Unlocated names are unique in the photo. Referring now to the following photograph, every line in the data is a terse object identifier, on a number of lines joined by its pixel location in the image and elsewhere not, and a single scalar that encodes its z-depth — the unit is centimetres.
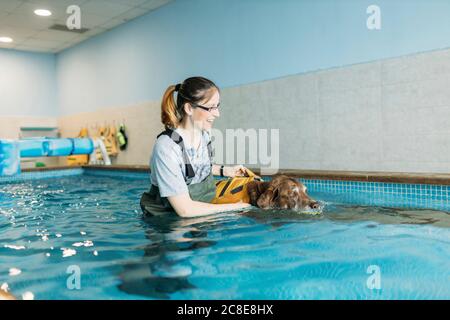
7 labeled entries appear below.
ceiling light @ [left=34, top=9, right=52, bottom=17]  870
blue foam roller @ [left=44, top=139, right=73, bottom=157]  801
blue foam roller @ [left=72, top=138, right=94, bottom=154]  851
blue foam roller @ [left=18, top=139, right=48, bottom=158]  765
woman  292
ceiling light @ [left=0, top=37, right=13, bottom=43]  1084
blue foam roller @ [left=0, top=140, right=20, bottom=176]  629
